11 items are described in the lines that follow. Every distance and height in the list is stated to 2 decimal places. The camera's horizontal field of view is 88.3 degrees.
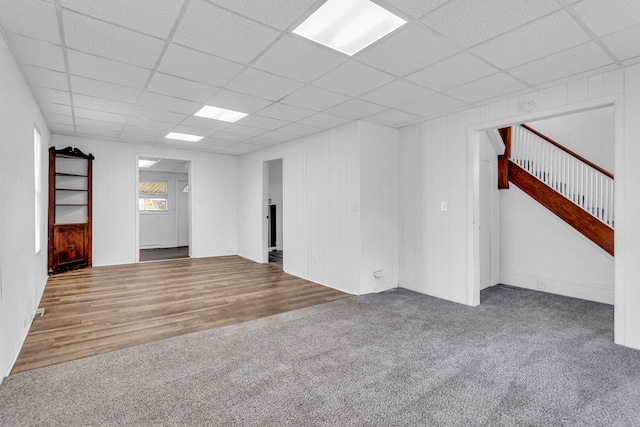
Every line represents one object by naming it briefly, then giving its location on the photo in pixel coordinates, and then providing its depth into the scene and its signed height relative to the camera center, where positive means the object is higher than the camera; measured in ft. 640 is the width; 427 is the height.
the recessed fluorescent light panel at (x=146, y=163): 26.90 +4.06
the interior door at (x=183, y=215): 33.19 -0.43
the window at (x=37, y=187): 13.07 +0.97
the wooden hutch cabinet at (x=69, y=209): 18.51 +0.10
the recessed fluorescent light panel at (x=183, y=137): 18.90 +4.40
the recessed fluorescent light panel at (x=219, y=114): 13.96 +4.32
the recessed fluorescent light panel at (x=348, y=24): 6.85 +4.21
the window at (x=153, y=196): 31.63 +1.42
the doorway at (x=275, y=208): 28.94 +0.24
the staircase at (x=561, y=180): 13.88 +1.42
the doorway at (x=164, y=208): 31.40 +0.26
